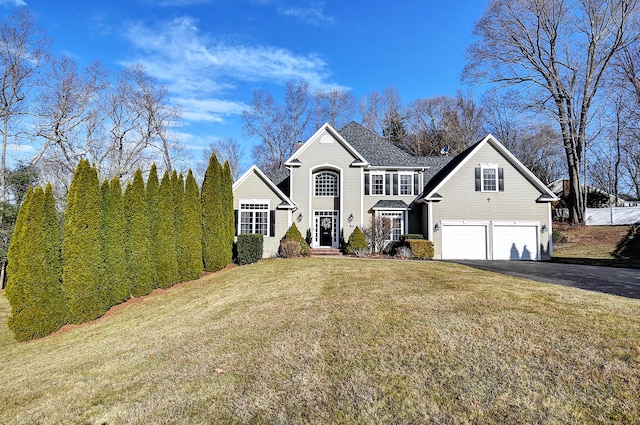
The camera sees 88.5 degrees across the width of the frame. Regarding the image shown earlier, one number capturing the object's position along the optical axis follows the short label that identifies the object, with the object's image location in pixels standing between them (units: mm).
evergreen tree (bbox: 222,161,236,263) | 14750
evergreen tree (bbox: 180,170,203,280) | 12453
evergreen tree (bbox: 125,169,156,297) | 10148
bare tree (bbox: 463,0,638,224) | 23297
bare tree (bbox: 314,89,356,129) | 38344
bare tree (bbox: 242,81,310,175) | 38000
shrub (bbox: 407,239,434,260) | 16530
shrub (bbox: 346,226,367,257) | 17031
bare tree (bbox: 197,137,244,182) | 43344
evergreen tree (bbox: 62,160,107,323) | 8203
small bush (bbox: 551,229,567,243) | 21938
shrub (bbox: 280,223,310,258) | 16541
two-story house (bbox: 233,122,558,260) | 17250
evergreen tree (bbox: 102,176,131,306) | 9219
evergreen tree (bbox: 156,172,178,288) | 11266
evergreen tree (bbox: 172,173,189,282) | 12219
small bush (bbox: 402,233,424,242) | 17697
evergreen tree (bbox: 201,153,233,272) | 13586
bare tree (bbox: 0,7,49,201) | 19578
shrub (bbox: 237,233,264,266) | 14820
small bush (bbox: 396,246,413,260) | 16420
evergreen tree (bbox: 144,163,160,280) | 11080
